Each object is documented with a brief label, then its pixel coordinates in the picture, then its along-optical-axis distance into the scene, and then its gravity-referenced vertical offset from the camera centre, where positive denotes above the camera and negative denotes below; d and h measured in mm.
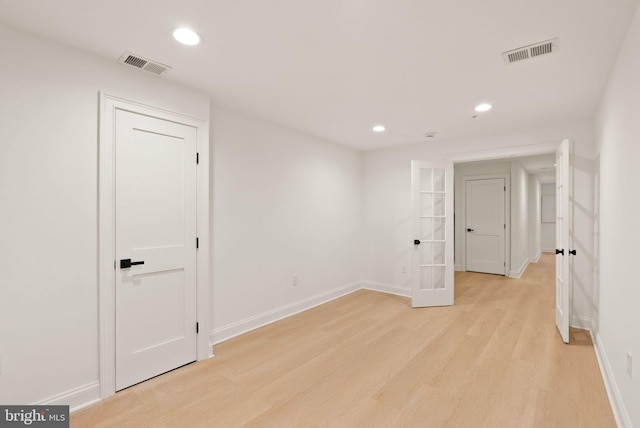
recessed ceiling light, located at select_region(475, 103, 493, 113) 3152 +1145
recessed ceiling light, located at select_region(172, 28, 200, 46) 1895 +1148
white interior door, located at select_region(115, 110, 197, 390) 2303 -272
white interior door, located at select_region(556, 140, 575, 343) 3014 -246
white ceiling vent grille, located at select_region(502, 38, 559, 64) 2018 +1144
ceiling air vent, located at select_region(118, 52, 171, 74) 2189 +1141
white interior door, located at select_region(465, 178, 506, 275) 6457 -245
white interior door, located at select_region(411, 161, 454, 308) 4328 -292
